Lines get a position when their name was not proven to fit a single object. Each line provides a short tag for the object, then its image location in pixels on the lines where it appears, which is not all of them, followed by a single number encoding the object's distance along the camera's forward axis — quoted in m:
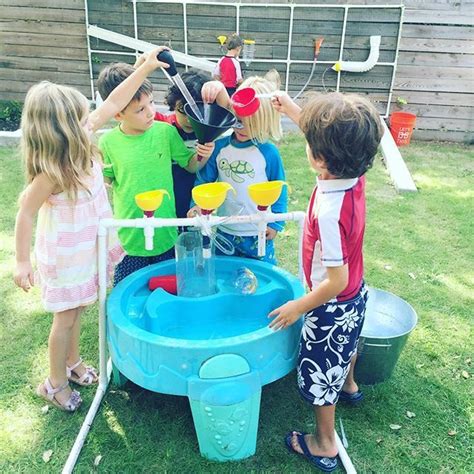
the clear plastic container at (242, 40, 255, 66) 5.71
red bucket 5.57
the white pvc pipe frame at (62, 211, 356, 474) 1.70
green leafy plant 5.63
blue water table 1.56
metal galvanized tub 1.96
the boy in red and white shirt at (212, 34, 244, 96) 4.83
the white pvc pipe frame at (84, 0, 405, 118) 5.62
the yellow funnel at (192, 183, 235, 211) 1.65
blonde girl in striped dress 1.66
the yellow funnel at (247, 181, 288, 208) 1.70
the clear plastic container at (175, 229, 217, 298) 1.98
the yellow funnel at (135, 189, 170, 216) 1.70
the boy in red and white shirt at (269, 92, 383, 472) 1.36
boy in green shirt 1.99
